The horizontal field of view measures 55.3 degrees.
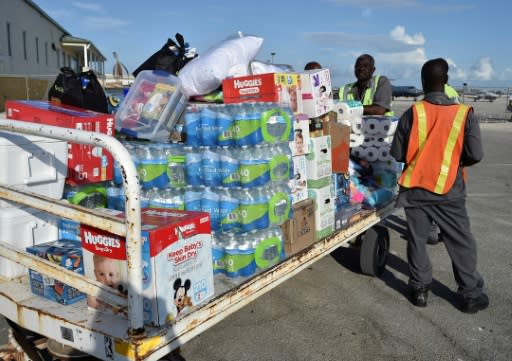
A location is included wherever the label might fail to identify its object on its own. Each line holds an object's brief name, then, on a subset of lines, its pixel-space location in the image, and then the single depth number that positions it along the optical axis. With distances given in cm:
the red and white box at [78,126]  368
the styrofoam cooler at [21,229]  304
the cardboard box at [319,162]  431
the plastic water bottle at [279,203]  366
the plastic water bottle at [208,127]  368
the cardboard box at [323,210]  430
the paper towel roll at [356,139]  581
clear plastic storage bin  439
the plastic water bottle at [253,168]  353
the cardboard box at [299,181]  411
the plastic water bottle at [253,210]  354
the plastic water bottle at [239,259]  344
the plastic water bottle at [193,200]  371
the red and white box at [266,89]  434
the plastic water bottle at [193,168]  370
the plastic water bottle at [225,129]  362
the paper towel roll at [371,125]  573
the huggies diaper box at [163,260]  248
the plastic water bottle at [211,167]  361
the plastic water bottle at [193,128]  378
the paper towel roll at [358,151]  585
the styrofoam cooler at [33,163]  305
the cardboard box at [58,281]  277
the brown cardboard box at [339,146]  476
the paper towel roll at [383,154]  572
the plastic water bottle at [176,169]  382
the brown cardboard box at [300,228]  385
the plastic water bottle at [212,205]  362
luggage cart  218
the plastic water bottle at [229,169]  357
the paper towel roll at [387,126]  565
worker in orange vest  413
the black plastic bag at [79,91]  473
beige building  1738
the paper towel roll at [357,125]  579
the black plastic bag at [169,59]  560
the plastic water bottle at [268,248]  356
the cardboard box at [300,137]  407
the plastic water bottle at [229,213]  358
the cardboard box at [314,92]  465
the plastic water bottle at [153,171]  373
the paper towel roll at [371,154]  579
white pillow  482
